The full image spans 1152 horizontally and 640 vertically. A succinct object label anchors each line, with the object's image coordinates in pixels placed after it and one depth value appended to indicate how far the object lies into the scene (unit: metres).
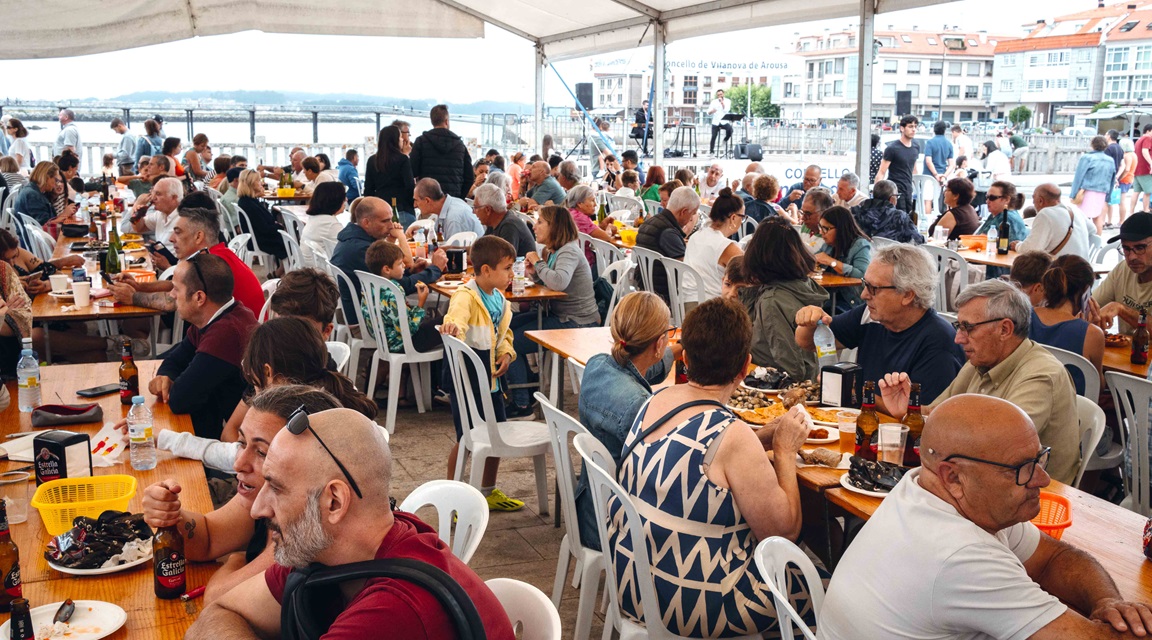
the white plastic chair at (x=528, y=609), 1.67
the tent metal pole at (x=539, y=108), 14.94
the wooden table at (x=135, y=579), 1.81
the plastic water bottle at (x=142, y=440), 2.60
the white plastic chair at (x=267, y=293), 4.28
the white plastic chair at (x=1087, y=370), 3.57
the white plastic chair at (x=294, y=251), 6.80
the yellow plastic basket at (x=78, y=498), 2.15
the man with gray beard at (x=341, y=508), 1.49
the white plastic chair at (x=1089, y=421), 2.94
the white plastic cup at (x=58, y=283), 5.17
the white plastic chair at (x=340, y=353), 3.66
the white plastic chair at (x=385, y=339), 5.20
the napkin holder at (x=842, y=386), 3.21
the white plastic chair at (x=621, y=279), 5.73
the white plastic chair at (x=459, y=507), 2.07
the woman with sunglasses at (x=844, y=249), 6.14
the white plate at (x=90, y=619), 1.73
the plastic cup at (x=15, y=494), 2.29
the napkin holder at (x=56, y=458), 2.42
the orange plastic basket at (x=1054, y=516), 2.20
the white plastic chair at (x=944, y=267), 6.82
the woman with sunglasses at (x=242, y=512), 1.93
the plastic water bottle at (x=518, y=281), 5.43
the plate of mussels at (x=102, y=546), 2.00
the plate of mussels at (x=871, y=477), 2.46
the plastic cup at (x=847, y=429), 2.88
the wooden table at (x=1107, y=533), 1.99
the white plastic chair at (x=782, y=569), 1.75
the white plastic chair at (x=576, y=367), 3.81
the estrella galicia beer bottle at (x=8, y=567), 1.77
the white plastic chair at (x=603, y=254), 7.04
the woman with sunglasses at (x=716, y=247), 5.83
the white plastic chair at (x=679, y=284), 5.87
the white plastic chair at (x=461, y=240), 6.92
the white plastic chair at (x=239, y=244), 6.51
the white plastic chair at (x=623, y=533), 2.27
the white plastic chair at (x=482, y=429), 3.77
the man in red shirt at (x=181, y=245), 4.80
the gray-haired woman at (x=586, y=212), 7.61
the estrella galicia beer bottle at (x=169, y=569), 1.89
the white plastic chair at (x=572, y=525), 2.76
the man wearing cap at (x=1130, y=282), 4.46
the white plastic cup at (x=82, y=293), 4.92
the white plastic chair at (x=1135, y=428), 3.20
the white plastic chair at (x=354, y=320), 5.58
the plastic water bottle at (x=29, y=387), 3.20
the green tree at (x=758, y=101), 40.66
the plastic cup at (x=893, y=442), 2.64
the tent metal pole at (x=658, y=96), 11.41
